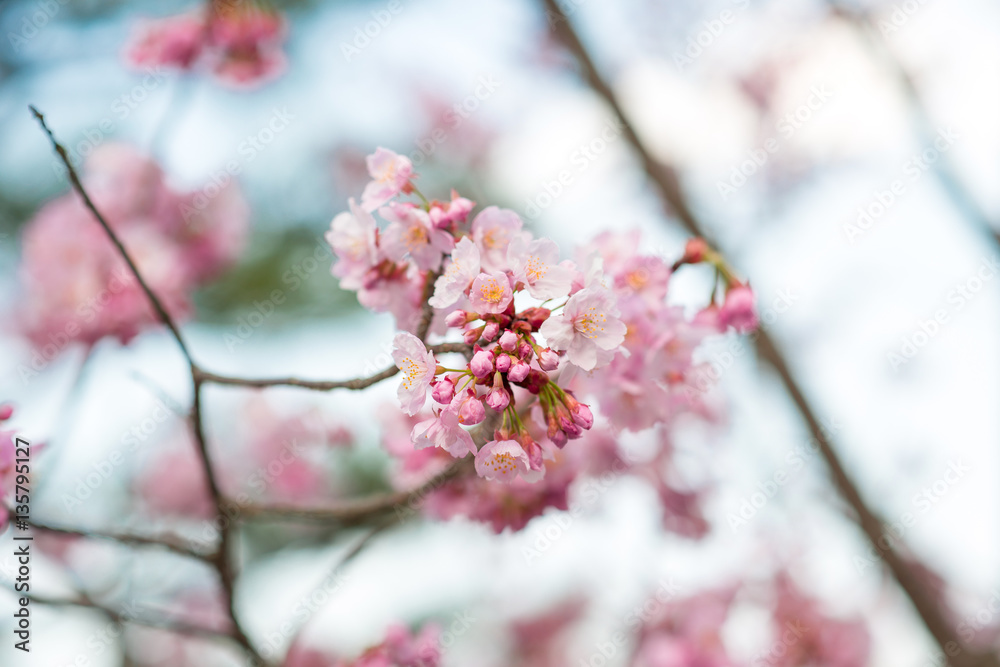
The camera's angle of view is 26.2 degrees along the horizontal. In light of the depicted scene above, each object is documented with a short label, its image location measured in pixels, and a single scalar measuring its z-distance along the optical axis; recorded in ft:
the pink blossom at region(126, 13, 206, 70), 3.89
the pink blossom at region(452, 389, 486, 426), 2.41
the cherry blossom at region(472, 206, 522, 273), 2.50
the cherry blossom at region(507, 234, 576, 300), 2.45
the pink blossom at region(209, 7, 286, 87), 4.06
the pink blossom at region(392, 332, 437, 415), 2.44
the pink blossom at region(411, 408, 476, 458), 2.44
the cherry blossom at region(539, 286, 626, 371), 2.43
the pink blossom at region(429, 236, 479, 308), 2.45
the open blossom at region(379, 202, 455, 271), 2.51
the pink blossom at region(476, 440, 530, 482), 2.45
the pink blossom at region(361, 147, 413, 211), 2.55
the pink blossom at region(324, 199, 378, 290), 2.56
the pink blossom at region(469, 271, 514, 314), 2.43
